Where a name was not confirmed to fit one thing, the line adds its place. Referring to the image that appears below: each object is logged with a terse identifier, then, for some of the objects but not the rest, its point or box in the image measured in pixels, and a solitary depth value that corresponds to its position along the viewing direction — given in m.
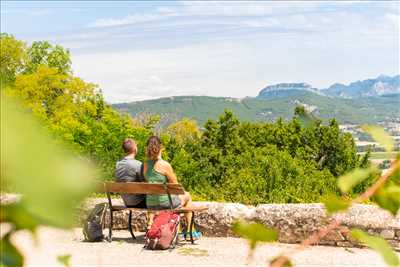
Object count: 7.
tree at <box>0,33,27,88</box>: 50.72
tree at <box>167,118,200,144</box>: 79.75
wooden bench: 7.38
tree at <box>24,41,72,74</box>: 51.72
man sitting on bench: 7.93
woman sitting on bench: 7.71
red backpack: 7.50
